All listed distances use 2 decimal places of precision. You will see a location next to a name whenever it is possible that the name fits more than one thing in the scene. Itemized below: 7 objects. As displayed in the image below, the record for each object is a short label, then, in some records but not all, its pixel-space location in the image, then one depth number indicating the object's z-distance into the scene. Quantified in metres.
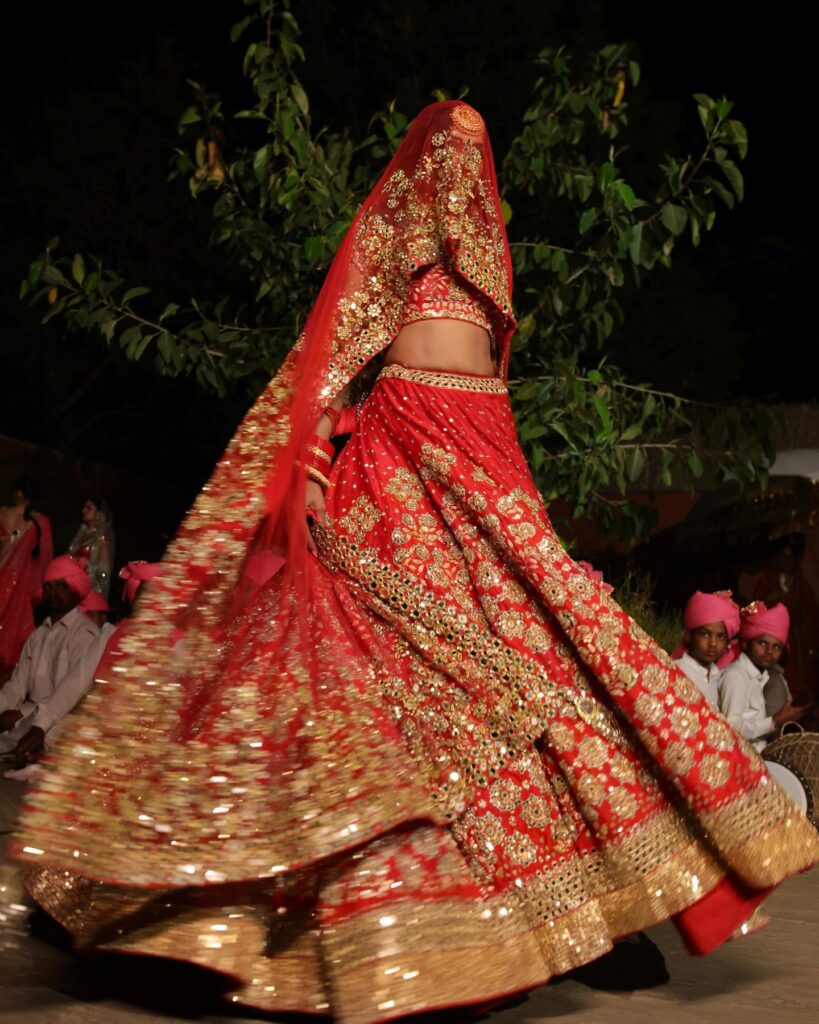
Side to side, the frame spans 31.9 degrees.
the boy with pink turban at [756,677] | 5.80
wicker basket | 4.54
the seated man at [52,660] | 6.10
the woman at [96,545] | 9.56
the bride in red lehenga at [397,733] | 2.54
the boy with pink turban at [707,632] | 6.00
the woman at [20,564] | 8.18
